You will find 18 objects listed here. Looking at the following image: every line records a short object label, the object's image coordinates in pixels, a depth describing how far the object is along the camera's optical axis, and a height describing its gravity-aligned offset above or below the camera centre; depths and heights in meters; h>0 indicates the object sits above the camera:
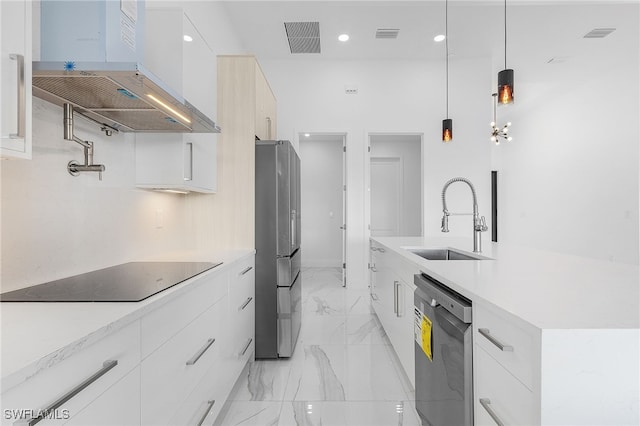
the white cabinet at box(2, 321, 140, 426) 0.62 -0.38
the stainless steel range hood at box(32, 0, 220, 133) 1.13 +0.56
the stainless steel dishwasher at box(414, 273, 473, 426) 1.17 -0.59
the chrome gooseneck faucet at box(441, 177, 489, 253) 2.12 -0.09
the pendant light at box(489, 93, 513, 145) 4.81 +1.18
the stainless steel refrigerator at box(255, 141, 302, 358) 2.48 -0.33
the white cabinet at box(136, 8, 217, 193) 1.78 +0.69
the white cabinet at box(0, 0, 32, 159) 0.86 +0.35
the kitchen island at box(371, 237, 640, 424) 0.77 -0.34
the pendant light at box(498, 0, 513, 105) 2.34 +0.89
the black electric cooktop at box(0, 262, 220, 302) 1.06 -0.28
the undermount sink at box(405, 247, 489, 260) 2.52 -0.33
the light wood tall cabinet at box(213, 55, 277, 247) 2.48 +0.46
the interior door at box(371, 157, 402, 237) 7.04 +0.31
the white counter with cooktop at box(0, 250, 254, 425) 0.65 -0.38
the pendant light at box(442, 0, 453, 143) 3.70 +0.95
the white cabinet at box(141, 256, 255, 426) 1.06 -0.58
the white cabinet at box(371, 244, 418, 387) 1.94 -0.66
